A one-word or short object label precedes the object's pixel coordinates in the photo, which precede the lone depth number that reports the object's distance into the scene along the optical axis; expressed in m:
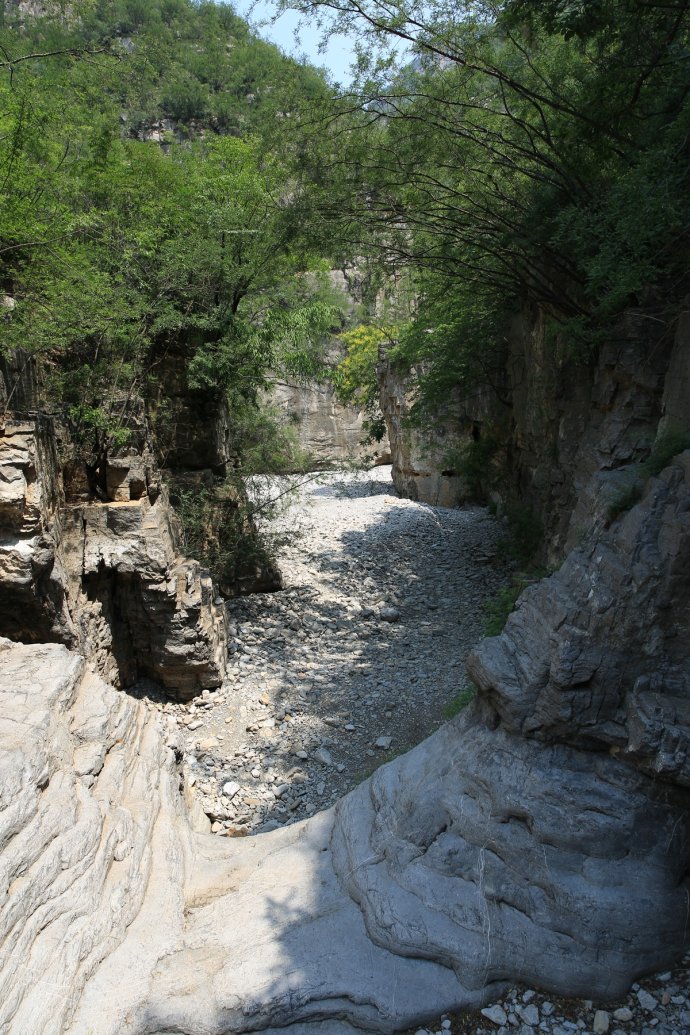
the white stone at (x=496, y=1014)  3.12
